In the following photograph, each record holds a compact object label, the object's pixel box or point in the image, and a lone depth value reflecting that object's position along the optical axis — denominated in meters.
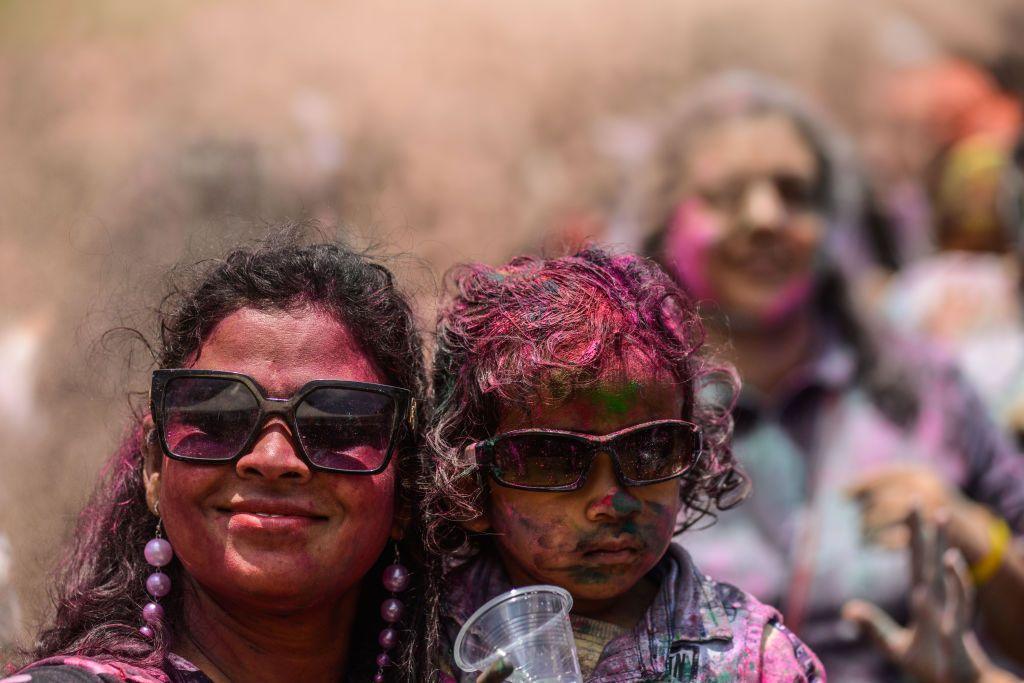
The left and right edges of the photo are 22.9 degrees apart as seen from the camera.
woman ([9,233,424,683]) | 1.36
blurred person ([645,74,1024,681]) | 2.22
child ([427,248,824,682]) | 1.40
